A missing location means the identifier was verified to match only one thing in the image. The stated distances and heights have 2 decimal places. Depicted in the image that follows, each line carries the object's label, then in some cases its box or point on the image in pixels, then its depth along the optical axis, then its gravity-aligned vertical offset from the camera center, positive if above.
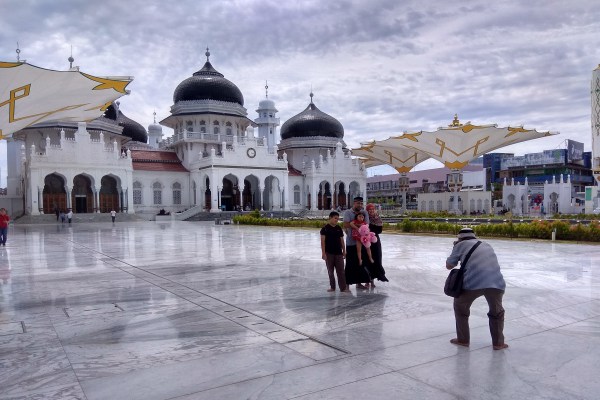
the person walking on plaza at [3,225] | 15.80 -0.47
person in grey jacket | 4.47 -0.85
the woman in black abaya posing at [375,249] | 7.57 -0.79
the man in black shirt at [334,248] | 7.21 -0.71
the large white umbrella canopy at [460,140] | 32.72 +4.06
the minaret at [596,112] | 40.47 +6.86
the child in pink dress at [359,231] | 7.24 -0.46
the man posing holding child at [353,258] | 7.35 -0.89
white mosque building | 39.41 +3.85
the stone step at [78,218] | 35.16 -0.68
